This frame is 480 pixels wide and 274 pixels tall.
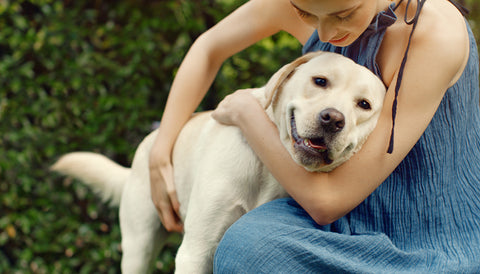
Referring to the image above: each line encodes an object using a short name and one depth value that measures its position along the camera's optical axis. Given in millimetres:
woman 1512
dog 1555
